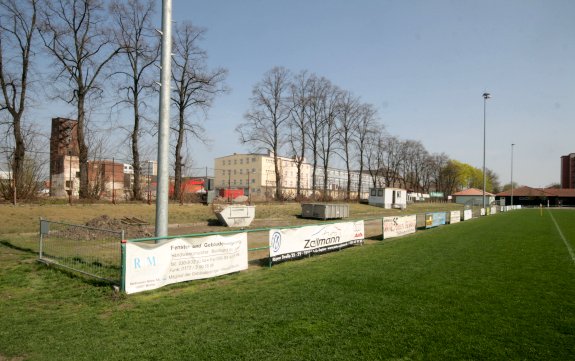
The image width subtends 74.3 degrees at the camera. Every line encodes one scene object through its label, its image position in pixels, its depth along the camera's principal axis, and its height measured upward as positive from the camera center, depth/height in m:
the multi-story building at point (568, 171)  154.12 +9.12
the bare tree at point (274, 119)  47.41 +8.88
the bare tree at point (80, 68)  26.50 +8.48
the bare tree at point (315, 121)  54.92 +10.12
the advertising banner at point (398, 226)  20.97 -2.12
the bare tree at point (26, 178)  21.83 +0.44
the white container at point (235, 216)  23.81 -1.77
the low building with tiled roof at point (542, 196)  102.22 -1.21
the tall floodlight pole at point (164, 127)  9.65 +1.53
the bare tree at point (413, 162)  96.82 +7.59
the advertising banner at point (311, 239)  12.42 -1.91
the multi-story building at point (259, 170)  91.34 +5.15
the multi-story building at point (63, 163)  25.88 +1.65
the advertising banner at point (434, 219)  28.86 -2.28
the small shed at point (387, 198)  53.44 -1.13
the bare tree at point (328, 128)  57.34 +9.41
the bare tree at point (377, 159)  69.91 +6.33
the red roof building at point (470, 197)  98.69 -1.65
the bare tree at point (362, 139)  66.06 +9.10
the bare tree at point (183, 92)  33.03 +8.45
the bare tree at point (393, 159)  86.88 +7.48
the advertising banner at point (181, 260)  8.34 -1.79
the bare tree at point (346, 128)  60.83 +10.02
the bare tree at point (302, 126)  52.37 +8.79
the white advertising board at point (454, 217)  34.68 -2.42
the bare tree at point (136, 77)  29.60 +8.75
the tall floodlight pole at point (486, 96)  42.41 +10.71
